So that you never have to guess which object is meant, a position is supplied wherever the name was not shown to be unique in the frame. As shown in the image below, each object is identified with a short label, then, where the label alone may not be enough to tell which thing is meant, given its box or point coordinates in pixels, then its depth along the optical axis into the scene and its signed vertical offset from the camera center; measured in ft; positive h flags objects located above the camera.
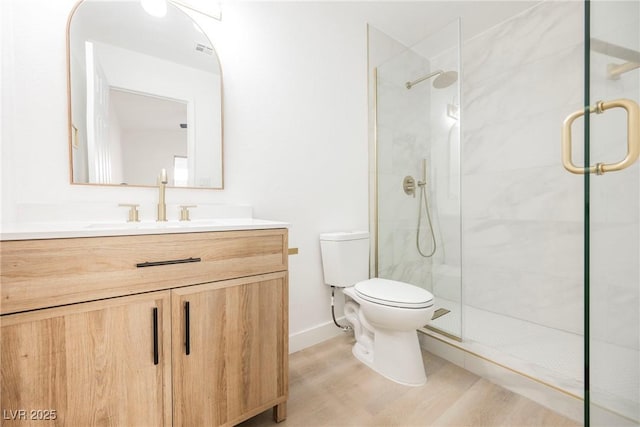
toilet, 4.68 -1.73
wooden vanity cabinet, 2.39 -1.25
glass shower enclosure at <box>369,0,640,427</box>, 5.74 +0.59
